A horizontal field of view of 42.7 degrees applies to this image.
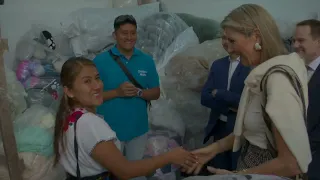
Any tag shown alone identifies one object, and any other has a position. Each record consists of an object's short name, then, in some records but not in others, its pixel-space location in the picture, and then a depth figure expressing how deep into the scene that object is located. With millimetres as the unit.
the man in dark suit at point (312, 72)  2219
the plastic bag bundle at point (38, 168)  2371
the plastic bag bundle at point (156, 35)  3521
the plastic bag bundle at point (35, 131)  2408
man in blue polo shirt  2459
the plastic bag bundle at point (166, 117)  3131
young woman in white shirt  1501
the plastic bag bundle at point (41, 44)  3191
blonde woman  1340
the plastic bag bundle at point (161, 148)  2961
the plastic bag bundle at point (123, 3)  3820
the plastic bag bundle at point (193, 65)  3160
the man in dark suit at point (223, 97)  2502
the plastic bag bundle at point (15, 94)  2754
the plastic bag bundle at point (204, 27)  3748
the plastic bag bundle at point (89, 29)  3361
